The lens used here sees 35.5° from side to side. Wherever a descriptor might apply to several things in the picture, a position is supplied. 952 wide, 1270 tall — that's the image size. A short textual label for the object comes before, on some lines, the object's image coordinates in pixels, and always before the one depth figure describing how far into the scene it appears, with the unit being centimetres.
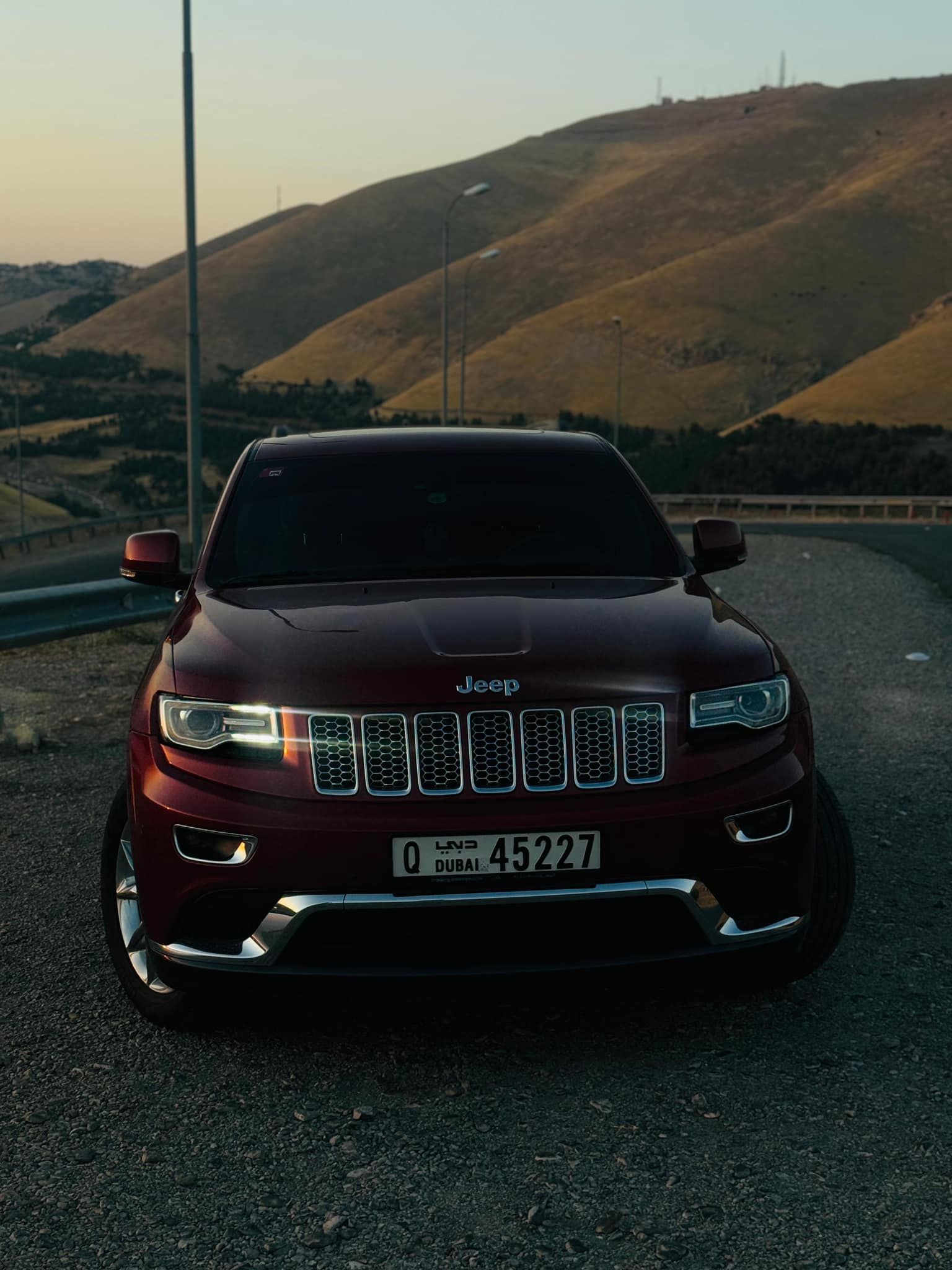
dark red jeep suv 383
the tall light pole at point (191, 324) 1880
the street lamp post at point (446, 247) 3691
